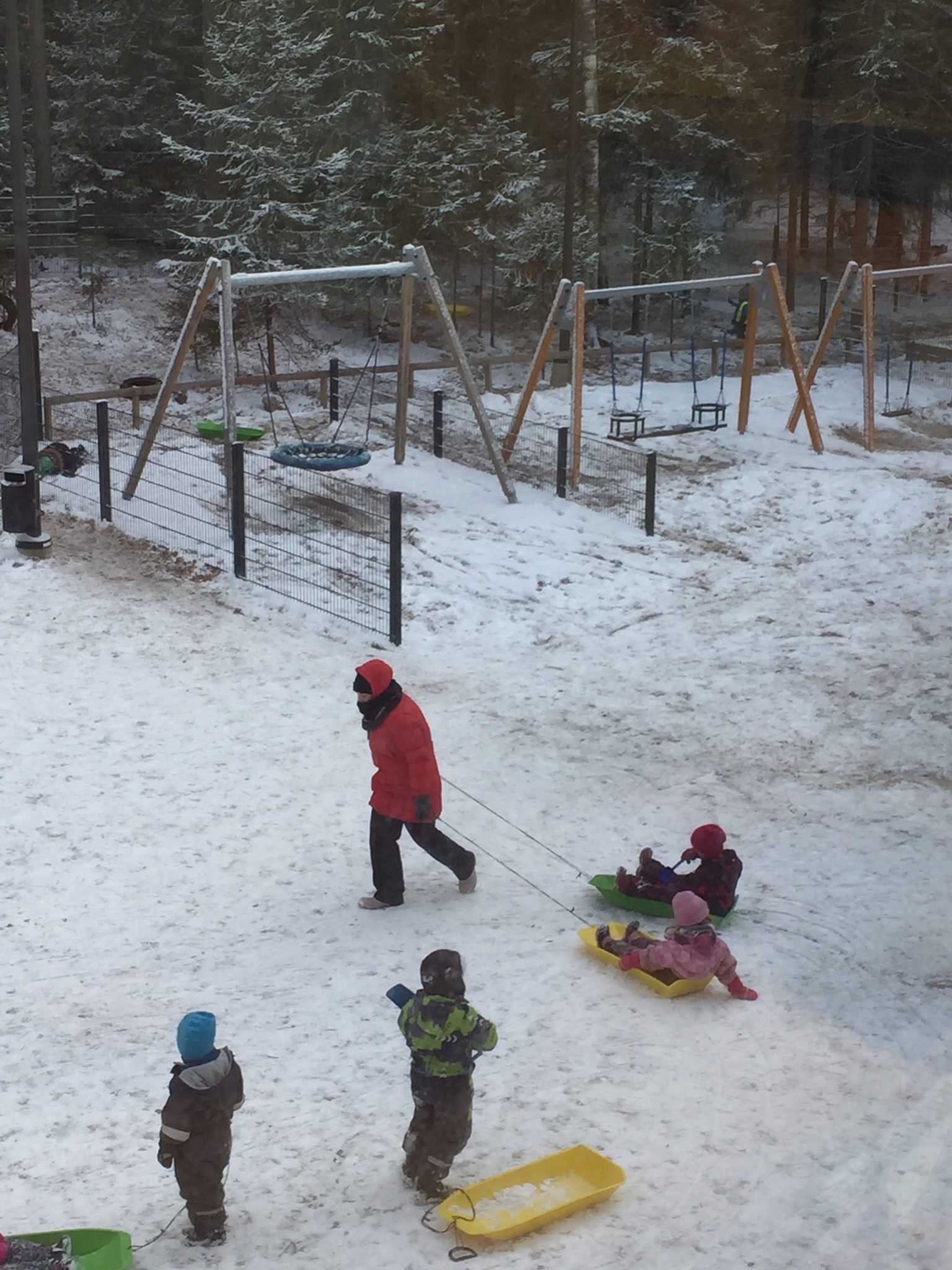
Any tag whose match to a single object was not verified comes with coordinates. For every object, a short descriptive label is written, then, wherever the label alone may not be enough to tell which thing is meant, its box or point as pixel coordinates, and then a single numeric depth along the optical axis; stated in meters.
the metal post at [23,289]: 12.57
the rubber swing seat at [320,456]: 14.30
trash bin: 12.91
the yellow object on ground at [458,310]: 29.64
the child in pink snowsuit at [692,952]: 6.99
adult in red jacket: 7.87
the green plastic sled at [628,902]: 8.05
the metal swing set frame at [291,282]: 13.59
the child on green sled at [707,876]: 7.79
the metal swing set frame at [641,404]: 16.84
